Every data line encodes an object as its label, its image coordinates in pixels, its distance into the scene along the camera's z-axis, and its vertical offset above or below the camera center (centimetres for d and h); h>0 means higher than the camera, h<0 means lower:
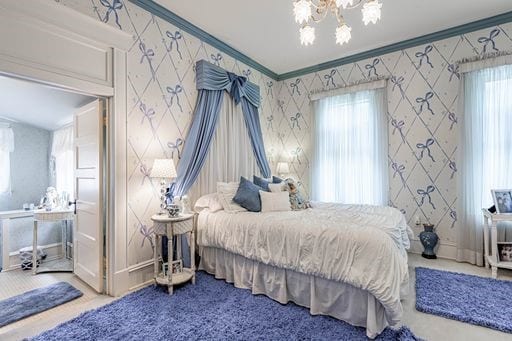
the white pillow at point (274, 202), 300 -38
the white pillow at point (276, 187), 326 -22
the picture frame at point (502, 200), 285 -35
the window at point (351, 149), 389 +34
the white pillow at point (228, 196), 297 -31
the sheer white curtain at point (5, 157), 367 +20
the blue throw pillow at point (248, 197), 298 -32
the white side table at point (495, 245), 274 -84
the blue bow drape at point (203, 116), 305 +71
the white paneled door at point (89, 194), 253 -25
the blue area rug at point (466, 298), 200 -115
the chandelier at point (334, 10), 167 +104
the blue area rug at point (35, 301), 215 -120
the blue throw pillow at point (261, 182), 339 -16
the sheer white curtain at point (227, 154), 340 +23
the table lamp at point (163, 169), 257 +1
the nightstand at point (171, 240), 245 -71
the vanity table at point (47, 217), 314 -59
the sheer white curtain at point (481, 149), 306 +25
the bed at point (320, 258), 182 -73
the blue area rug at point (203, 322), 183 -118
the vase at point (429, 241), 342 -95
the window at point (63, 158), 379 +19
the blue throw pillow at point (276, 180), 358 -14
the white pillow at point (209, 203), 300 -40
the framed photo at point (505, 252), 280 -91
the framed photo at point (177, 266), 269 -102
